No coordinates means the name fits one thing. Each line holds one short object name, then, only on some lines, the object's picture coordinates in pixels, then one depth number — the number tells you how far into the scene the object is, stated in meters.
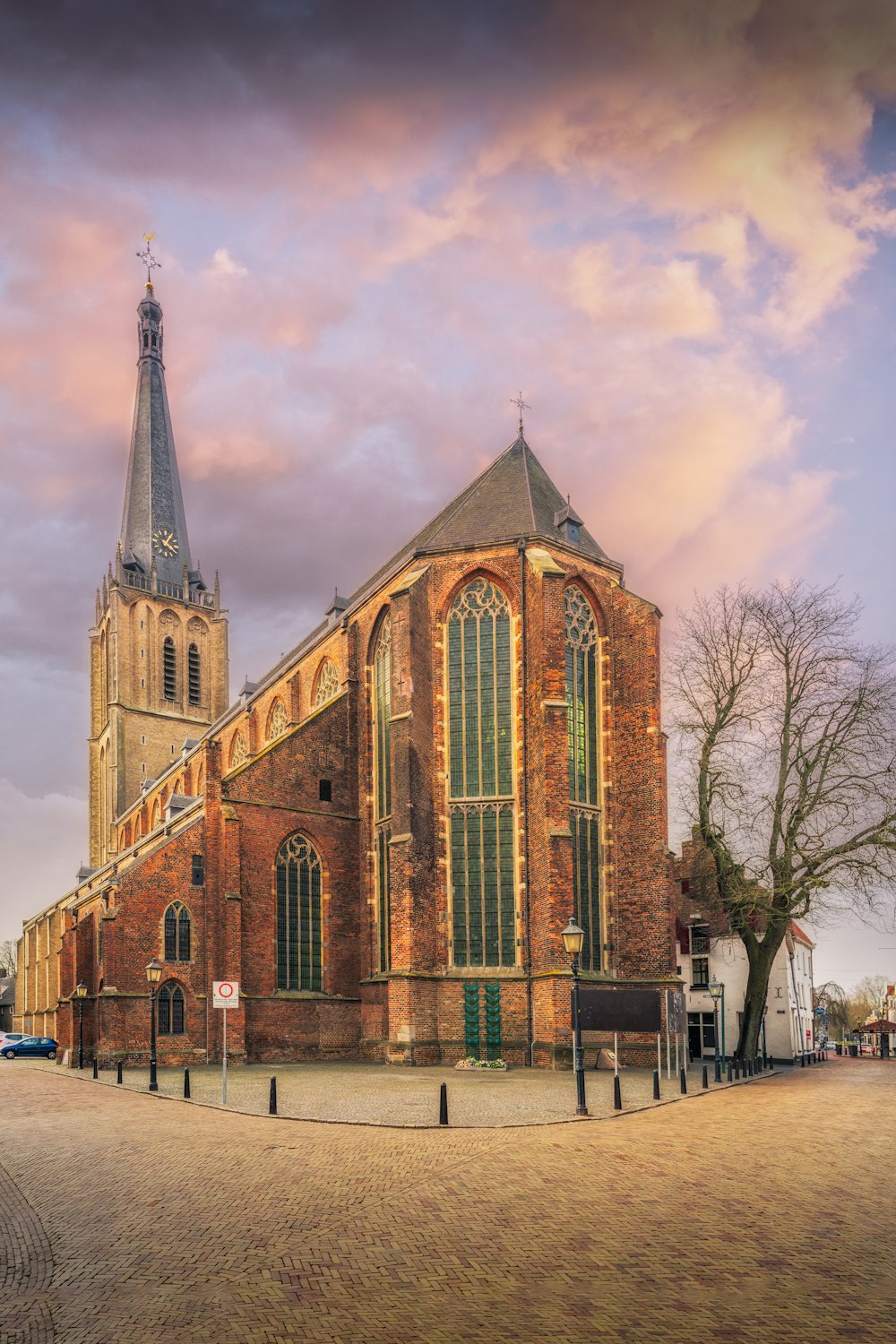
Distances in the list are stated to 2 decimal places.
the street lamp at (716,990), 33.16
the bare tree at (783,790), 30.34
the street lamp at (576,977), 19.25
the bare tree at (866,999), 145.50
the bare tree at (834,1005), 73.37
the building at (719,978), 43.66
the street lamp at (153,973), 26.77
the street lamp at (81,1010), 34.38
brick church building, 31.55
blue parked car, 48.00
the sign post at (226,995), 22.14
